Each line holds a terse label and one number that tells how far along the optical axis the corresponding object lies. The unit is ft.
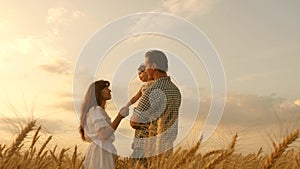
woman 14.28
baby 15.13
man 13.88
